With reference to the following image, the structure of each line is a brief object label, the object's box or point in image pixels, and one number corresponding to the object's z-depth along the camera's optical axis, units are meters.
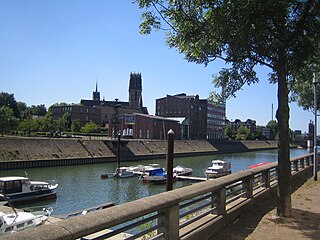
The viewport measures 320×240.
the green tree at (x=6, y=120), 77.12
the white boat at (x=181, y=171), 42.83
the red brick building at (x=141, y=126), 100.12
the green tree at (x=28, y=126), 89.81
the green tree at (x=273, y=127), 179.45
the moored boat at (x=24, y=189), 27.16
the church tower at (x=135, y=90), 186.12
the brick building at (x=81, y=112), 143.75
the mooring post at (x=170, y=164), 13.03
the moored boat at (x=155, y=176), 38.19
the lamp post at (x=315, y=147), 16.00
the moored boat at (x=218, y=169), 42.48
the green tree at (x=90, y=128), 107.31
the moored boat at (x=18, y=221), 15.34
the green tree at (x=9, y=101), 125.19
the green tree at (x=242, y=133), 157.50
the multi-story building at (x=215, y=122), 155.62
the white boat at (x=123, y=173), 42.12
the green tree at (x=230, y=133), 165.00
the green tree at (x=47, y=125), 96.52
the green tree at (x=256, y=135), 170.95
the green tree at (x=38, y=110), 167.90
